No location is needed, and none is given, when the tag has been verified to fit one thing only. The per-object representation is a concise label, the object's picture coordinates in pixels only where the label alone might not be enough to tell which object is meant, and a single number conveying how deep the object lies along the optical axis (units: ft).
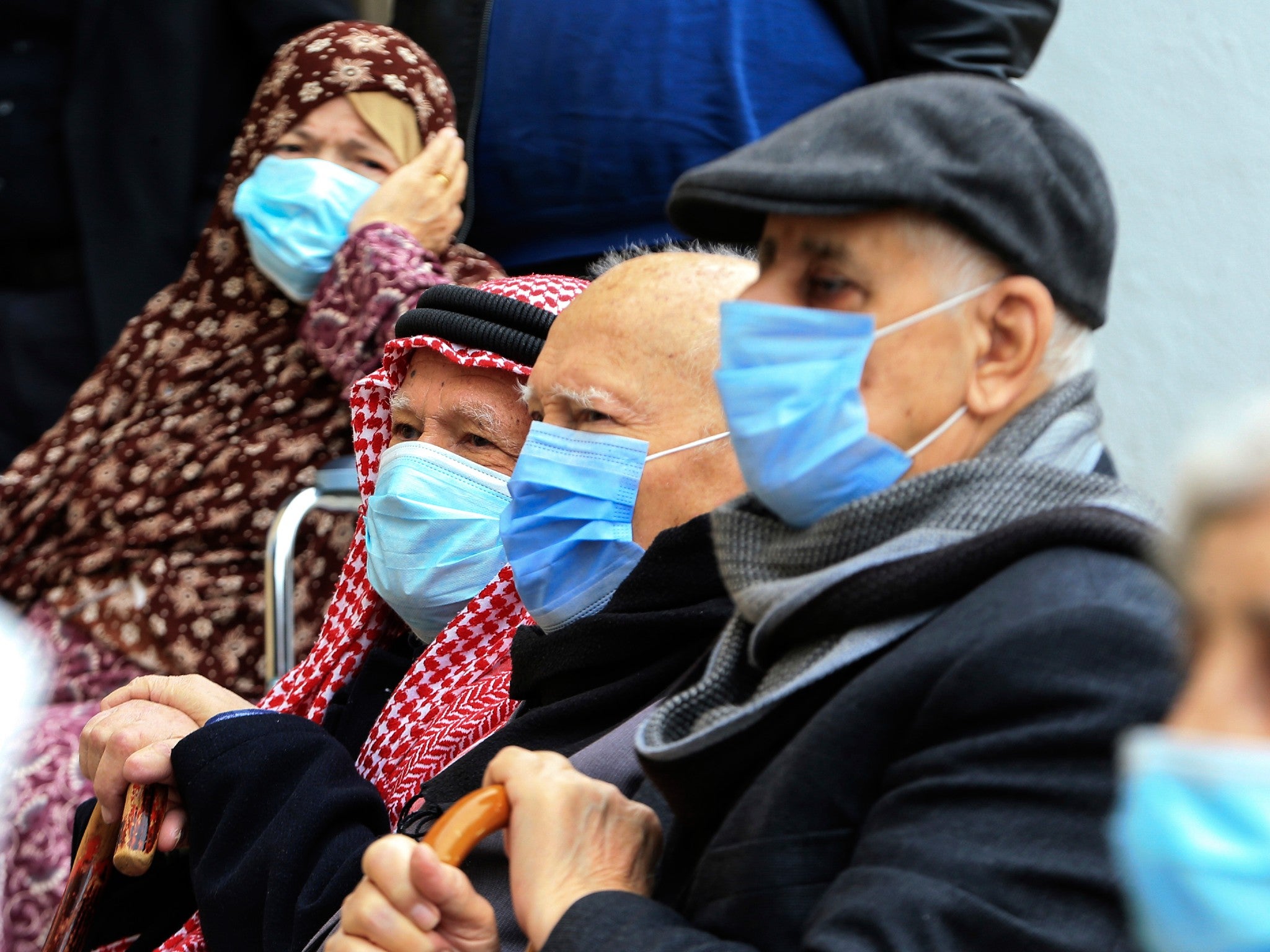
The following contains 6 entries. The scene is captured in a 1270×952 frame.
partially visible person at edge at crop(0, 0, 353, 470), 27.78
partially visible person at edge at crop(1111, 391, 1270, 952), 4.89
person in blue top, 22.16
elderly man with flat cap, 7.84
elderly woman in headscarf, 22.40
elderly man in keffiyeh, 13.82
